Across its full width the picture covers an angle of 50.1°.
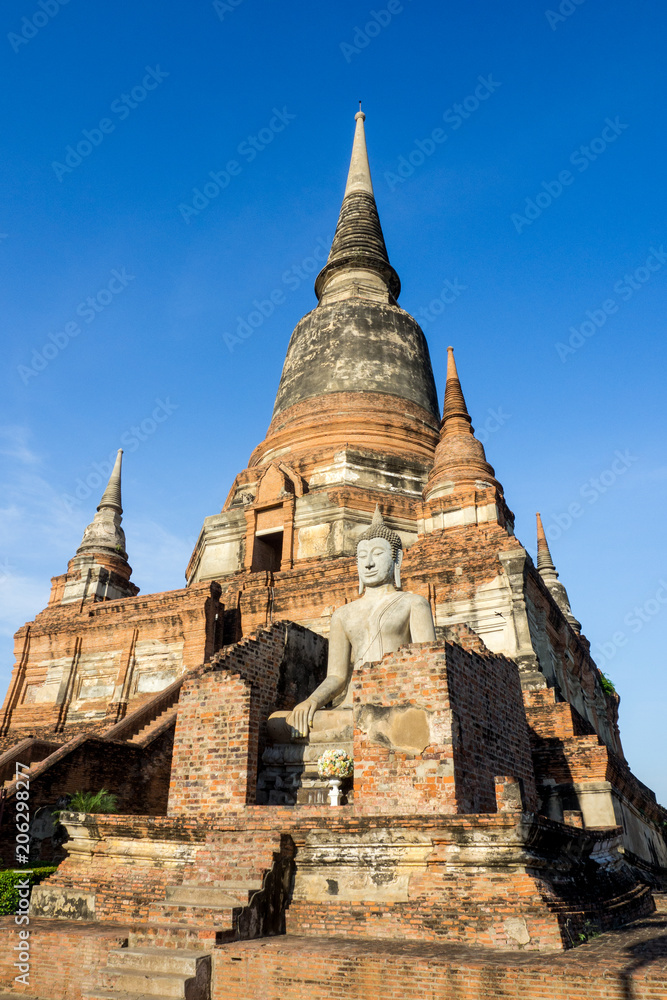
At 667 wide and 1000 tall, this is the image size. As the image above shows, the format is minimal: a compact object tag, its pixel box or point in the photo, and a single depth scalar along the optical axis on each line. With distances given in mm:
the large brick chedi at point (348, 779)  5328
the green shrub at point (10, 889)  7908
